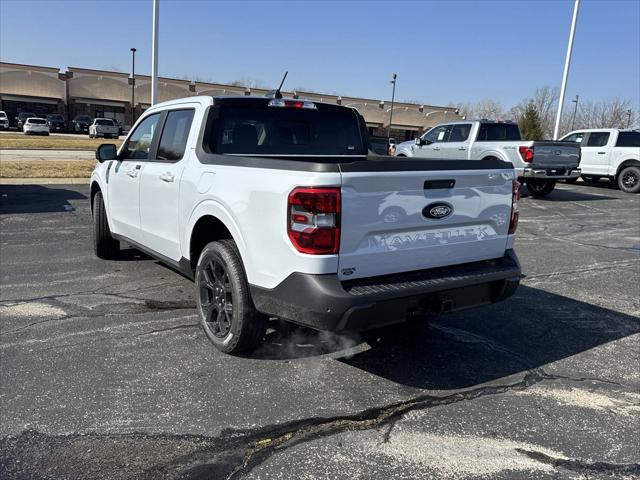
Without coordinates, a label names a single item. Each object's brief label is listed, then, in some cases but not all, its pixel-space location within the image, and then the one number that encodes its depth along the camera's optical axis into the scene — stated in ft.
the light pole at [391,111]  190.12
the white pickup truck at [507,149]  46.47
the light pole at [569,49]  74.79
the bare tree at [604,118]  194.39
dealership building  179.83
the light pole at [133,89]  186.09
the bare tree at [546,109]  216.13
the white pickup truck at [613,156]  57.72
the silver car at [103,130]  148.15
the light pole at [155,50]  52.75
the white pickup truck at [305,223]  10.42
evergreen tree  135.03
